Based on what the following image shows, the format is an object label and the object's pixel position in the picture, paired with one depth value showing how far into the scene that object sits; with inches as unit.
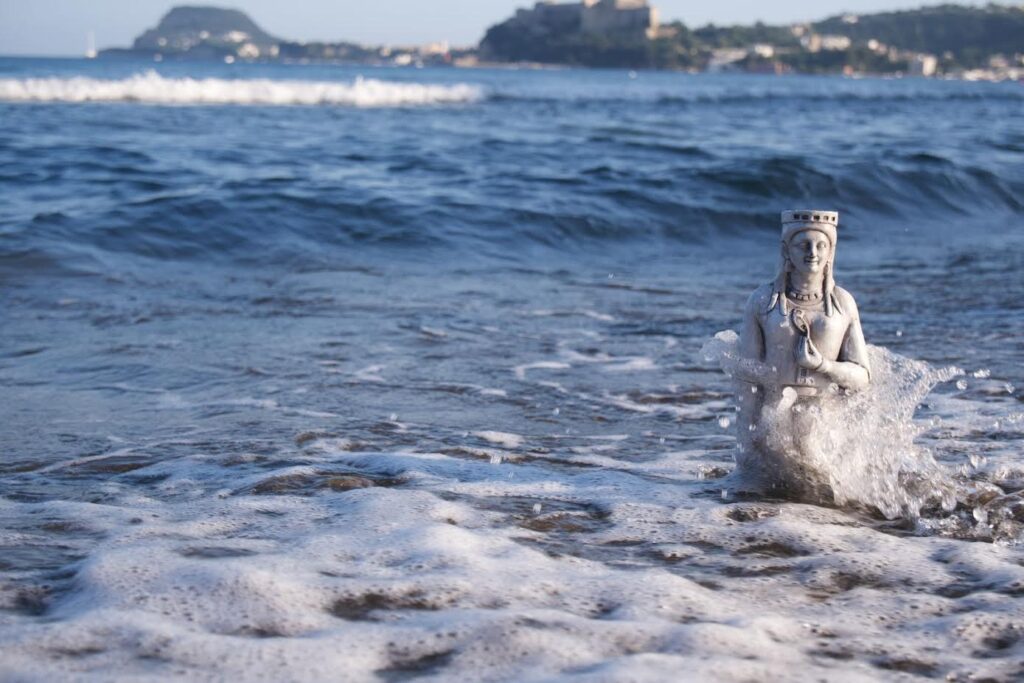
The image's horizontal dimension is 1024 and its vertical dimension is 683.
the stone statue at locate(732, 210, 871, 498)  168.7
